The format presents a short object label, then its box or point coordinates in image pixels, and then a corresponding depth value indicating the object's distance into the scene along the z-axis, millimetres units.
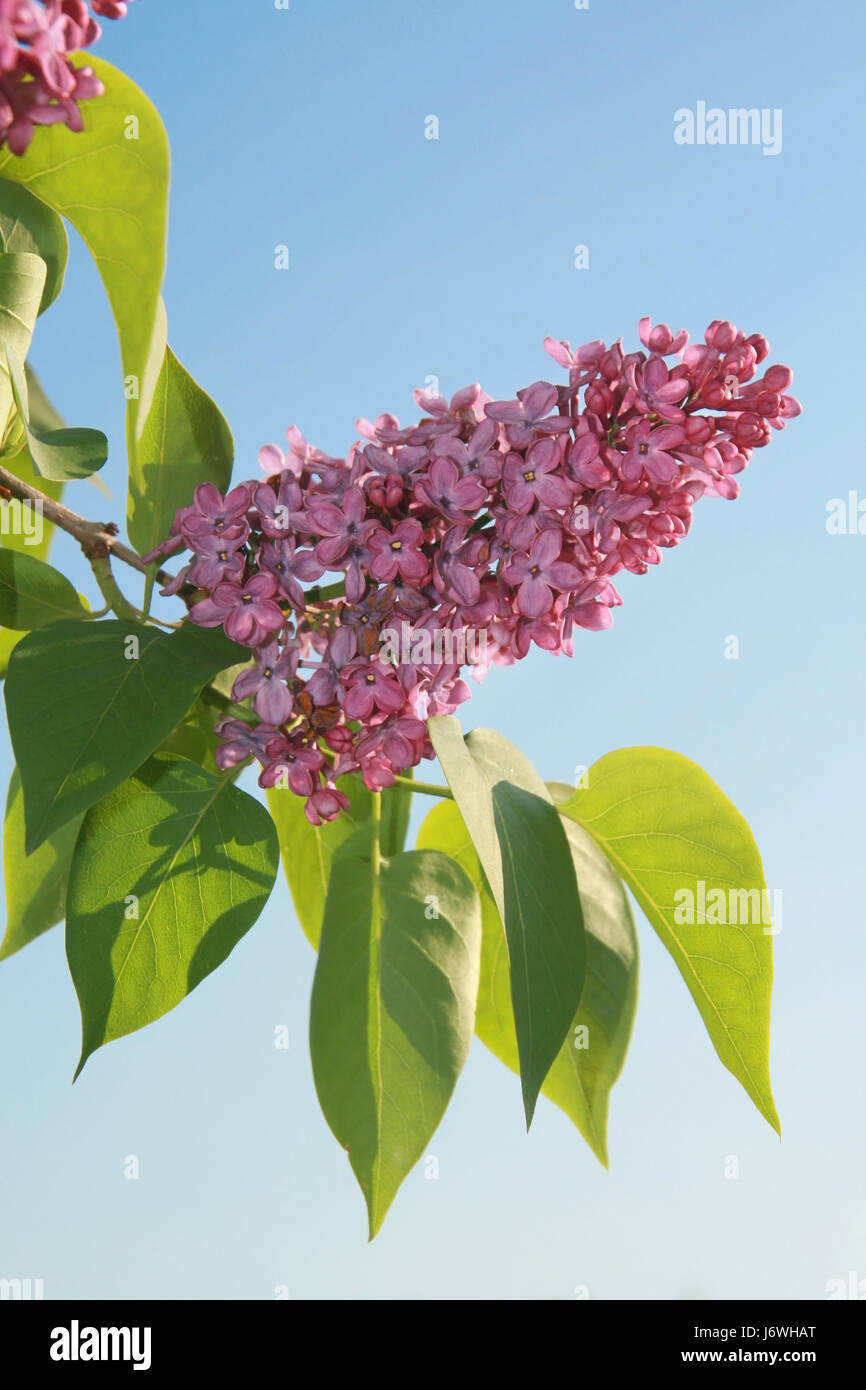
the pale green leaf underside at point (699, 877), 736
